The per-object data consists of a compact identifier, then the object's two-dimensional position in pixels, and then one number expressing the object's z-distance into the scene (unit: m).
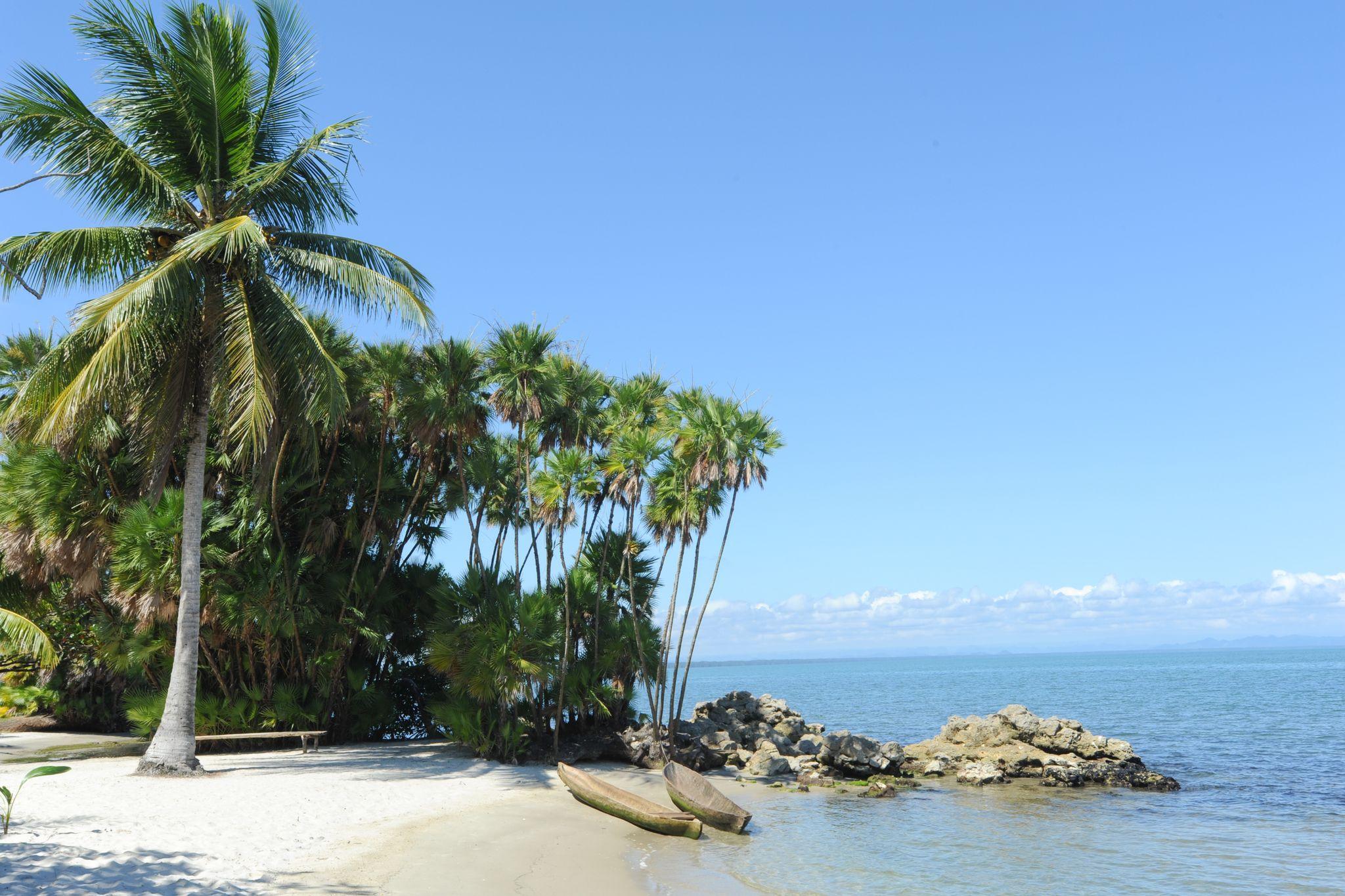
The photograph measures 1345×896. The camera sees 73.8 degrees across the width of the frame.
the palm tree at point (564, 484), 19.48
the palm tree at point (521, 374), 19.00
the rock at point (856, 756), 21.89
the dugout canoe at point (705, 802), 14.66
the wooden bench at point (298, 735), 17.56
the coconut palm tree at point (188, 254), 13.88
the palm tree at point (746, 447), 19.73
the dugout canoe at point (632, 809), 14.07
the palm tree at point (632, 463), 19.86
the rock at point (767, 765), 21.56
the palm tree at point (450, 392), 18.97
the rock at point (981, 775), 21.72
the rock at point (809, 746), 23.72
